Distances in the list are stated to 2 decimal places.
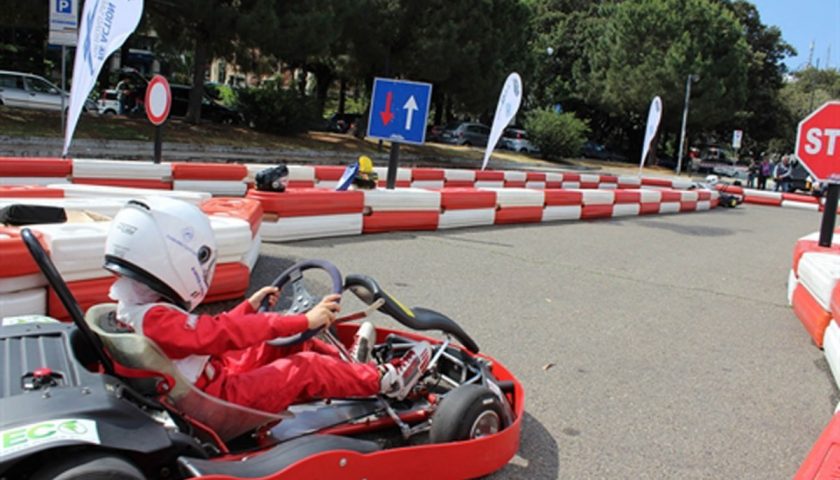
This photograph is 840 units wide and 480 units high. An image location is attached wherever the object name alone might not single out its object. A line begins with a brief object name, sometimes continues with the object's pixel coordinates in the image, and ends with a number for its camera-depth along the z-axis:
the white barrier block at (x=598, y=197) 12.51
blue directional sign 9.53
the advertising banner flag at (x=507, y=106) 12.90
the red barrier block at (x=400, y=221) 8.58
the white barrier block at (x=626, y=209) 13.46
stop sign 6.94
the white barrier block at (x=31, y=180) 8.59
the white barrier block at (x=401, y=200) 8.58
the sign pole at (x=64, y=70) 13.76
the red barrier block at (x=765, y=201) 20.62
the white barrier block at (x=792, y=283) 6.64
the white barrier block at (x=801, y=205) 19.93
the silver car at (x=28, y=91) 20.62
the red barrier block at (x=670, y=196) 15.18
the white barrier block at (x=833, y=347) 4.46
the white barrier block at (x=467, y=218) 9.50
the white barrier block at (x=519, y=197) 10.52
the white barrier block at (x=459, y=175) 15.97
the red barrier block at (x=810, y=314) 5.16
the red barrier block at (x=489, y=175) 16.86
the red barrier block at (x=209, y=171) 10.16
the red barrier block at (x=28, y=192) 5.86
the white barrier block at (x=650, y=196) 14.31
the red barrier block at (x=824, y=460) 2.42
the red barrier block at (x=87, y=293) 3.99
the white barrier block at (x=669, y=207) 15.15
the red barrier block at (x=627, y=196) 13.54
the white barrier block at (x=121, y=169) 9.25
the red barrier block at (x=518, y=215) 10.55
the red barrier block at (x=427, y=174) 14.84
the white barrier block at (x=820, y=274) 5.05
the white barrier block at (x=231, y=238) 4.99
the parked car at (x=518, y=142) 39.91
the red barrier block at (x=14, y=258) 3.66
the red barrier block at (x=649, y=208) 14.35
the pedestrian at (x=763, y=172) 30.56
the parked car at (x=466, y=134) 36.66
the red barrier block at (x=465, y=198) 9.48
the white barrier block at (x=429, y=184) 14.97
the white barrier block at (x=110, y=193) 6.62
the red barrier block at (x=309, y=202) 7.42
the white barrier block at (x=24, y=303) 3.68
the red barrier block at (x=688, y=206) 16.06
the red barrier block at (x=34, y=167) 8.59
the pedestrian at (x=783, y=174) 25.88
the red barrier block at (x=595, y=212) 12.48
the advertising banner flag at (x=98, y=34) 8.39
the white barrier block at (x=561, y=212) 11.52
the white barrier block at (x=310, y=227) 7.45
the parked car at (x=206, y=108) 26.25
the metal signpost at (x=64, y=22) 11.87
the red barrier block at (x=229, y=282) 4.98
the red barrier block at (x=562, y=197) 11.49
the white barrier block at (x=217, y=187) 10.23
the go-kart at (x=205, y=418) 2.03
